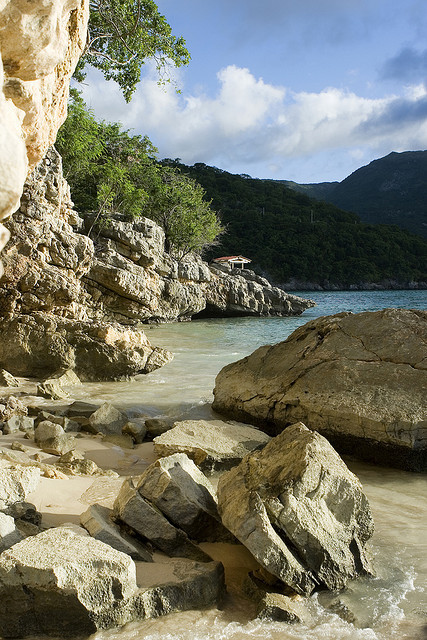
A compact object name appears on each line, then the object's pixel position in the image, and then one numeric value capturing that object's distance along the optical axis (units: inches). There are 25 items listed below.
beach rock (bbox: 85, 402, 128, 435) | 235.1
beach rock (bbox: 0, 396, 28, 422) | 239.5
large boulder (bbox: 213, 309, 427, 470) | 208.2
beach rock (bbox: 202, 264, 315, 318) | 1425.9
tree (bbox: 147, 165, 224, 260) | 1396.4
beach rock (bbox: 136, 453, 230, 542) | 134.1
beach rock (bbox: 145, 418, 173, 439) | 238.5
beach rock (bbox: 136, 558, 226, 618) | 106.3
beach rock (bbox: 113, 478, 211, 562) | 127.3
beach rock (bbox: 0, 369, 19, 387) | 332.8
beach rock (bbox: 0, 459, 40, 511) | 133.0
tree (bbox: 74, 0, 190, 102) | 597.6
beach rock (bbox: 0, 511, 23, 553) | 109.7
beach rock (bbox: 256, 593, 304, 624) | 107.0
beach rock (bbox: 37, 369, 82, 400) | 306.5
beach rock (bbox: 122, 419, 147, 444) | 231.1
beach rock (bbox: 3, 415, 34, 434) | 225.1
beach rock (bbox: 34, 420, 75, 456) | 201.1
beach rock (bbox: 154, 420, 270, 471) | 196.7
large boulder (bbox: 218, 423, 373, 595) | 117.7
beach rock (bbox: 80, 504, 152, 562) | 119.2
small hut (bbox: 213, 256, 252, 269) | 2095.2
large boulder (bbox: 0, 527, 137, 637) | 96.6
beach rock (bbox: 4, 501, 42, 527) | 128.9
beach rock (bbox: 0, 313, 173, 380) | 377.1
